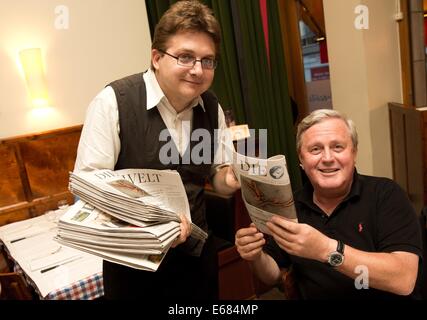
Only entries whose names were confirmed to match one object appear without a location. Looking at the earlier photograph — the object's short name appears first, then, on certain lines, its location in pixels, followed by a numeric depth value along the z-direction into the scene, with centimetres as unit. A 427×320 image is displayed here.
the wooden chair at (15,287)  142
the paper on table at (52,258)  164
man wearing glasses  111
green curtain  309
